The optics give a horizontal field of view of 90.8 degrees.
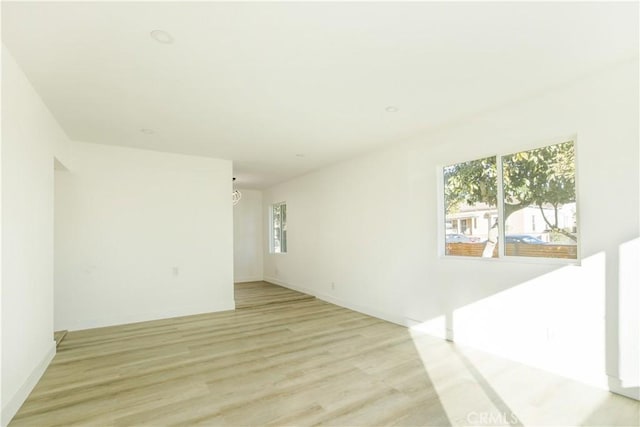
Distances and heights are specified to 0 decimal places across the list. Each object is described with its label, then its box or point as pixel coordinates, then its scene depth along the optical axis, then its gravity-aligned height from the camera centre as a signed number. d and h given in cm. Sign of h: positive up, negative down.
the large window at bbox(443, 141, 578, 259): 294 +8
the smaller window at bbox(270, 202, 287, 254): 780 -37
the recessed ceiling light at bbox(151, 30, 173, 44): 200 +115
